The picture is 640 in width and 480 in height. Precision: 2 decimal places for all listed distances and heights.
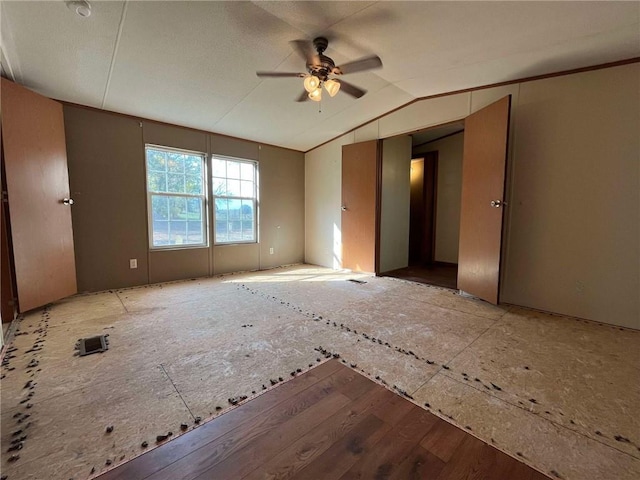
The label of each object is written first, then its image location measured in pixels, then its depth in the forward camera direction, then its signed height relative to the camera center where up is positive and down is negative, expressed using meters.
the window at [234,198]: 4.52 +0.32
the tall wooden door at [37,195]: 2.50 +0.22
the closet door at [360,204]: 4.36 +0.21
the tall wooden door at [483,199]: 2.87 +0.20
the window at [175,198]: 3.92 +0.29
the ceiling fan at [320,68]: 2.13 +1.23
